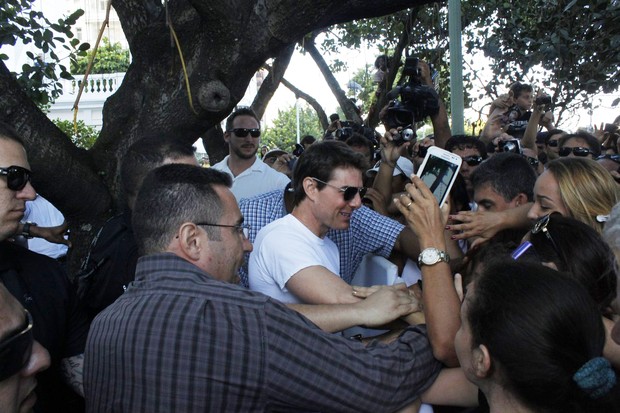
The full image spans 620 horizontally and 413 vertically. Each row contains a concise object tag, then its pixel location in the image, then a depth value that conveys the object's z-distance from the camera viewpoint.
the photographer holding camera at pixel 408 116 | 4.41
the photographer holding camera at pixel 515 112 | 5.91
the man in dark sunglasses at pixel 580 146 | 4.93
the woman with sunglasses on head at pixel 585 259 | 2.00
